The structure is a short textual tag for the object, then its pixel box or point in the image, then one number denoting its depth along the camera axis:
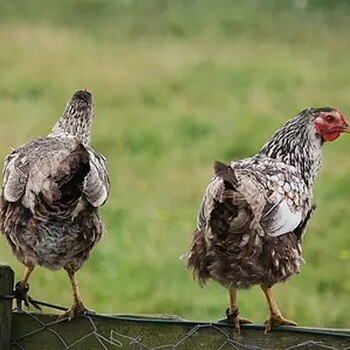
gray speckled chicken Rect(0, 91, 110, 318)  8.23
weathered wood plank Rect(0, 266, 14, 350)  7.03
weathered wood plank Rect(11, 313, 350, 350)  6.68
